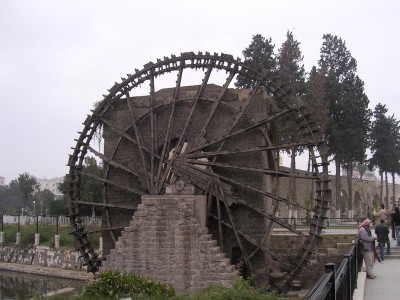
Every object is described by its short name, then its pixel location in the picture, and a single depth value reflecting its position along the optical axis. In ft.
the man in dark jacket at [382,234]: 33.21
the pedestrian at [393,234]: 43.23
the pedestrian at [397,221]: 39.78
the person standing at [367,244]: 25.57
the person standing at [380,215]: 33.99
